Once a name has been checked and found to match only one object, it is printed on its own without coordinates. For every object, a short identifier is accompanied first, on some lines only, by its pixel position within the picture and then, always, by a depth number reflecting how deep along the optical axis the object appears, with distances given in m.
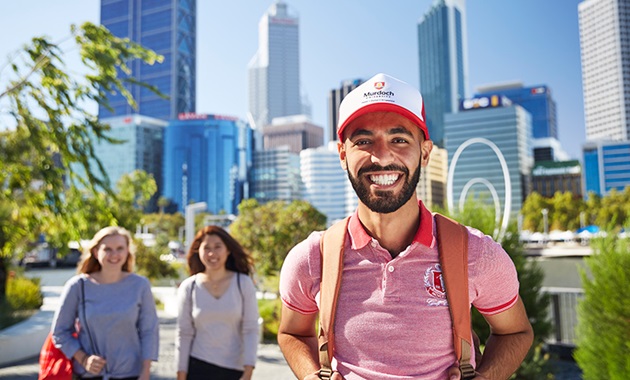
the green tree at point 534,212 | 78.50
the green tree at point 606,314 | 4.63
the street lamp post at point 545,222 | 74.81
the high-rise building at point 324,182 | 115.38
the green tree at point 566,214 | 75.19
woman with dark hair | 4.06
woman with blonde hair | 3.79
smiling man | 1.71
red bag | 3.73
